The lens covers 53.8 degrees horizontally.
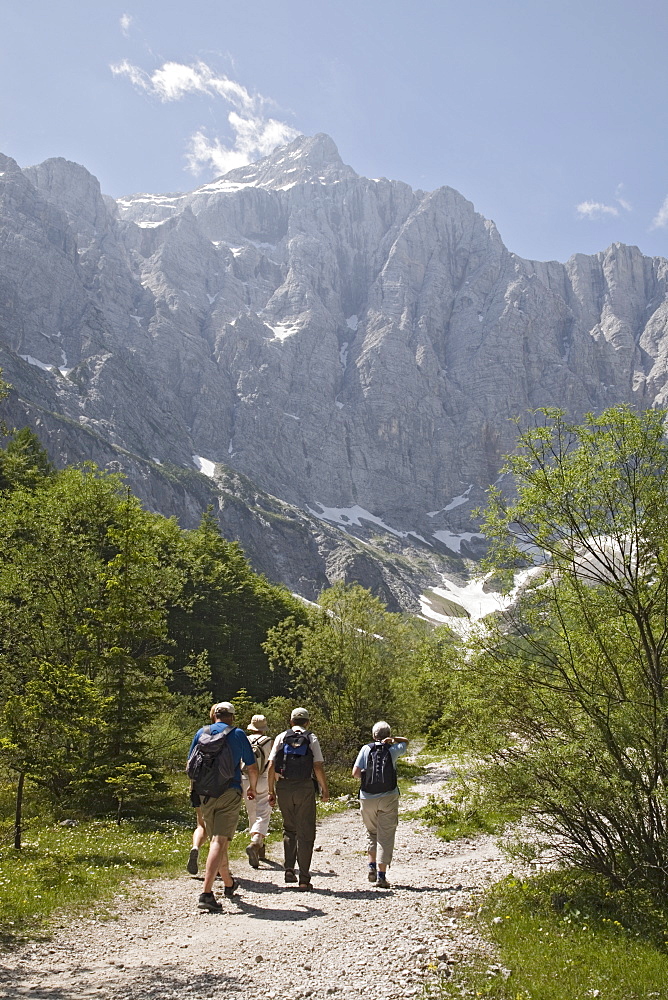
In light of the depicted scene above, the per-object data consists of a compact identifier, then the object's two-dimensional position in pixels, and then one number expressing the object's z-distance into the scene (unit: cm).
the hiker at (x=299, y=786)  1184
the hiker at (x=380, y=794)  1238
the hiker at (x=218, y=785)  1055
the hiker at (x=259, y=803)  1391
